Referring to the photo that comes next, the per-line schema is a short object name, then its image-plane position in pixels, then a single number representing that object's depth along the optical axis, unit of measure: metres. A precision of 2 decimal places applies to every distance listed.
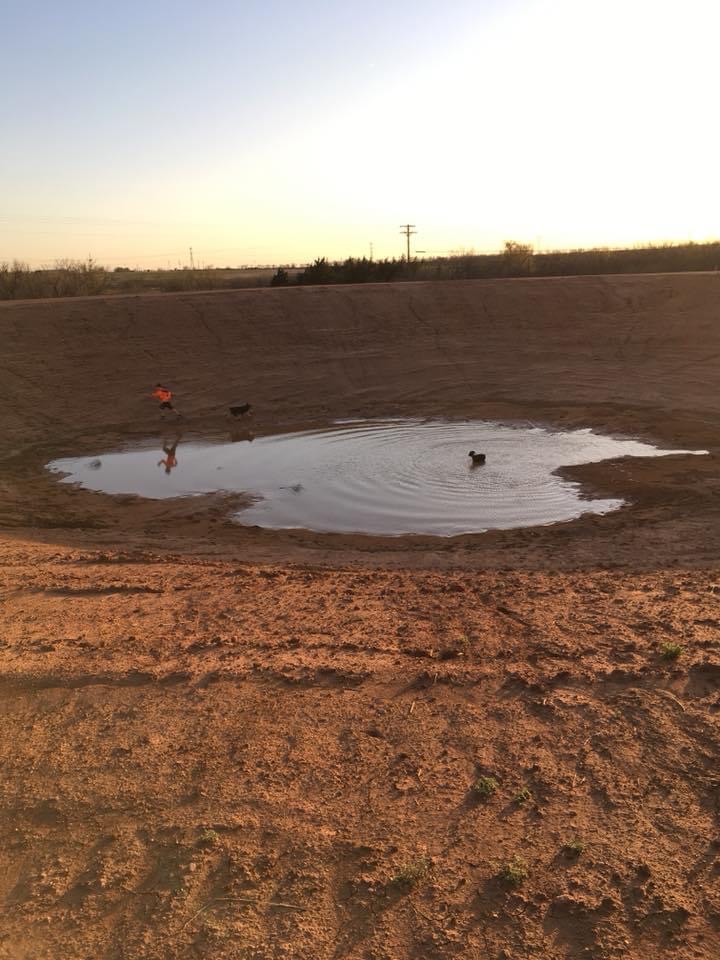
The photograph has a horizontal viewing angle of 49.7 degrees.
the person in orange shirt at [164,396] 20.09
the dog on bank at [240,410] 19.91
